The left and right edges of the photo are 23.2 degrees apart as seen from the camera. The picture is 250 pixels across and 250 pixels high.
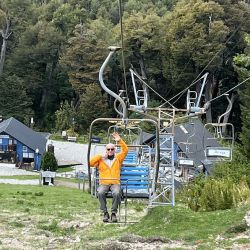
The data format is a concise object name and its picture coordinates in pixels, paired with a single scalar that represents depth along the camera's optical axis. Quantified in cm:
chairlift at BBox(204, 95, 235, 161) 1805
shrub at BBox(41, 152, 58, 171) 4003
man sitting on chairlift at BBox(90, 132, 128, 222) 992
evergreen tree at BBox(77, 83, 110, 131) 5756
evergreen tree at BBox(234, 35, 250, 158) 1830
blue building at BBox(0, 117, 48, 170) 4631
